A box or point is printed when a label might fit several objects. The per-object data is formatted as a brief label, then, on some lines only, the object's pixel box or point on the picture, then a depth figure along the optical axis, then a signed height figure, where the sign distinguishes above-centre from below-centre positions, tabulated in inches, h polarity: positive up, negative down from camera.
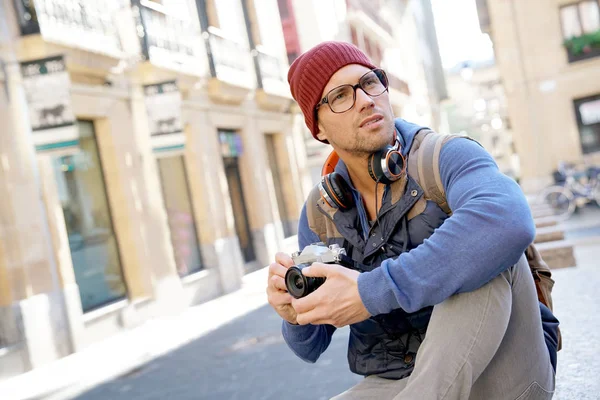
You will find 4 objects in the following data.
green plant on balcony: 902.4 +89.9
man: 70.6 -12.8
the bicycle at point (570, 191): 627.5 -63.8
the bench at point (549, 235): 301.4 -47.0
